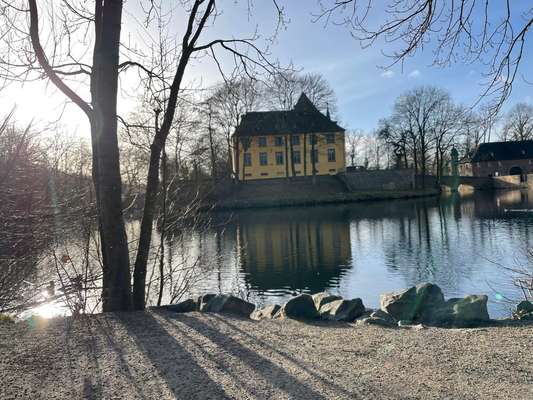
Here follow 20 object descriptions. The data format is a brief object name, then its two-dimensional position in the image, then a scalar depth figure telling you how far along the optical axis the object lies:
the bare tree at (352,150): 77.50
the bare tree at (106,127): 6.24
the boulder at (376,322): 6.01
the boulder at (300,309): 6.45
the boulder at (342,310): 6.76
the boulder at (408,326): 5.57
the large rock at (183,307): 6.89
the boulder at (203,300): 7.23
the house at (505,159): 67.88
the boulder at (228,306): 6.86
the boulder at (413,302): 7.35
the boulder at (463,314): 6.18
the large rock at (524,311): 6.04
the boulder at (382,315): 6.91
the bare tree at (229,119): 40.98
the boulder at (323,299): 7.75
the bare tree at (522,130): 62.24
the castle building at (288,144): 48.03
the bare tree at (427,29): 4.29
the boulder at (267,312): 7.30
